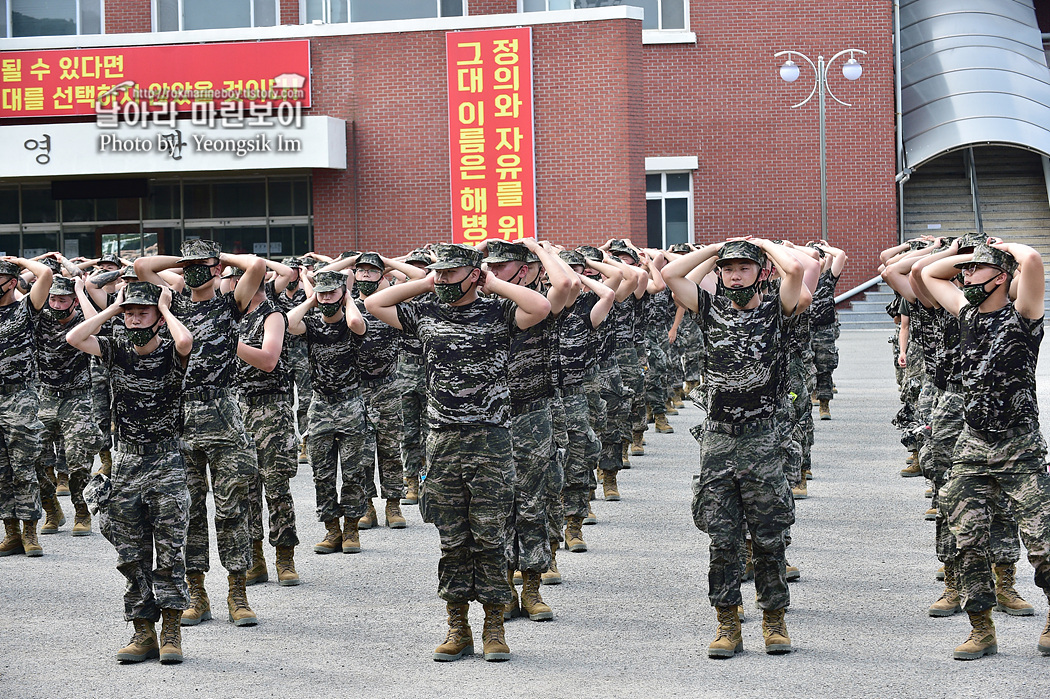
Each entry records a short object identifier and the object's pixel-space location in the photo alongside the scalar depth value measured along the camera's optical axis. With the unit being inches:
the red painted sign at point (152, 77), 1176.8
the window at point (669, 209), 1387.8
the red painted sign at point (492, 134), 1159.6
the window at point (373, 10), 1279.5
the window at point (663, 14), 1392.7
